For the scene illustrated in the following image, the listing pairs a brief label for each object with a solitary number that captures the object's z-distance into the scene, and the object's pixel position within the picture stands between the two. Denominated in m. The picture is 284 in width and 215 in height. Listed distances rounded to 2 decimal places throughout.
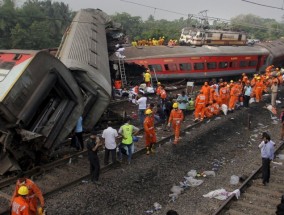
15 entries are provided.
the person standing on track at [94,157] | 9.41
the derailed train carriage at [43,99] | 8.56
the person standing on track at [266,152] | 9.54
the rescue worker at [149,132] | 11.70
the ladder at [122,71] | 21.66
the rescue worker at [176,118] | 12.95
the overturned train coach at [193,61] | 23.30
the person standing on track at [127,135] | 10.72
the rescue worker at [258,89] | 20.50
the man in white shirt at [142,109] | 15.02
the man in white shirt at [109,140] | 10.36
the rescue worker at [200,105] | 16.11
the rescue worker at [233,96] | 17.93
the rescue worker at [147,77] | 21.48
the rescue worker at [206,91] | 16.50
